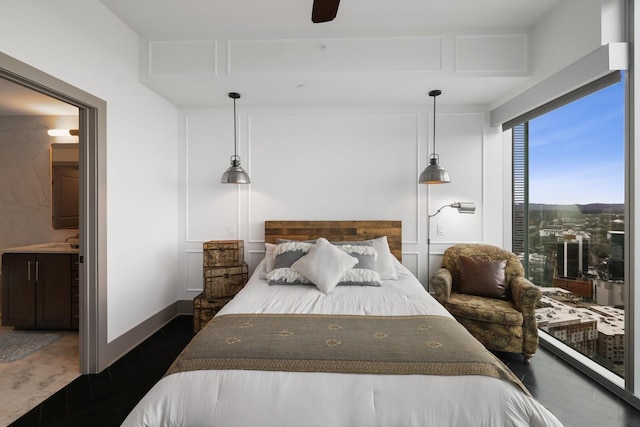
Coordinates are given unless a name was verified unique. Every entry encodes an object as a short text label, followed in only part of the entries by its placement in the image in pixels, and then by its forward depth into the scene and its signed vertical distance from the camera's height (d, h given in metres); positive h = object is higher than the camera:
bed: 1.30 -0.78
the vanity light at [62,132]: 3.87 +1.03
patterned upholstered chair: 2.66 -0.85
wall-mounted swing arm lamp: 3.36 +0.01
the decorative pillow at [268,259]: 3.06 -0.50
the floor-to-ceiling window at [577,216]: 2.41 -0.05
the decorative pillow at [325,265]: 2.59 -0.49
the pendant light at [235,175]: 3.19 +0.39
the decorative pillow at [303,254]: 2.72 -0.51
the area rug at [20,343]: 2.78 -1.34
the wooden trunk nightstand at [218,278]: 3.26 -0.75
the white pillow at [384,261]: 2.94 -0.51
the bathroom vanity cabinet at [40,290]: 3.28 -0.86
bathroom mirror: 3.90 +0.40
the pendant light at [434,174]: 3.04 +0.37
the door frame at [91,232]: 2.51 -0.18
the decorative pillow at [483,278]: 3.03 -0.69
